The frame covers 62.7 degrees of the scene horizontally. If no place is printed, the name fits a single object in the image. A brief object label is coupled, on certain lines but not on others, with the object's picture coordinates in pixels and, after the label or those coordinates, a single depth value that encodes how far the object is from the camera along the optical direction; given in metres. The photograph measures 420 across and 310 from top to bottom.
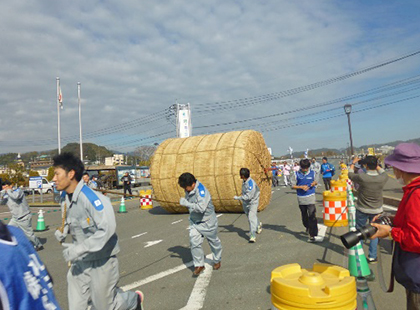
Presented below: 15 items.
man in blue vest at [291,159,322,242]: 7.45
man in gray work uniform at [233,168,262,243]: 7.77
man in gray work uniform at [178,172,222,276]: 5.60
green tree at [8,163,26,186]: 44.34
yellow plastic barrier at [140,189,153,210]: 16.06
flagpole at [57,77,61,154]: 29.54
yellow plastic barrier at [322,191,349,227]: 8.51
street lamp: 22.73
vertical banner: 33.96
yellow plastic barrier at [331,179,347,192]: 12.54
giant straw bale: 11.56
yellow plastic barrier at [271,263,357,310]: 2.06
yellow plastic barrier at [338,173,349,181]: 13.98
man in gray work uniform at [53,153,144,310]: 3.06
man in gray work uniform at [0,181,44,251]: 7.93
